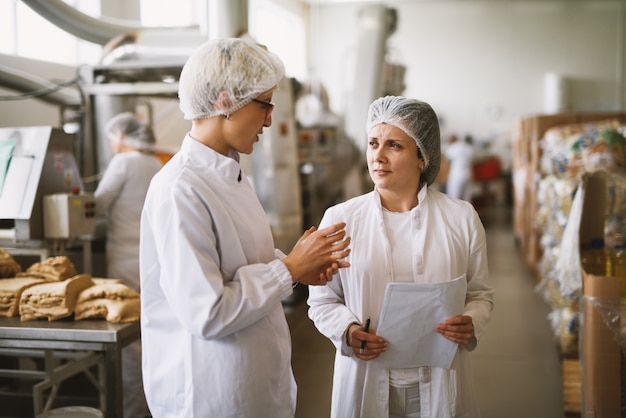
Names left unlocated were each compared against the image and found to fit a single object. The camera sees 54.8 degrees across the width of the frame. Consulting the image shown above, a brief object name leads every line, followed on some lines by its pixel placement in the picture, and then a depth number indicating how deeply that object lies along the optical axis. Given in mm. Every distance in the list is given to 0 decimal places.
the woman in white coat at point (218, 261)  1305
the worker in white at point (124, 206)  3293
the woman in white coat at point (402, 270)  1621
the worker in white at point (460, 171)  9820
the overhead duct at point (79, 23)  3311
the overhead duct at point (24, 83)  3172
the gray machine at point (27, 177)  2654
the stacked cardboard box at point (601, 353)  1910
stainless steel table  2062
